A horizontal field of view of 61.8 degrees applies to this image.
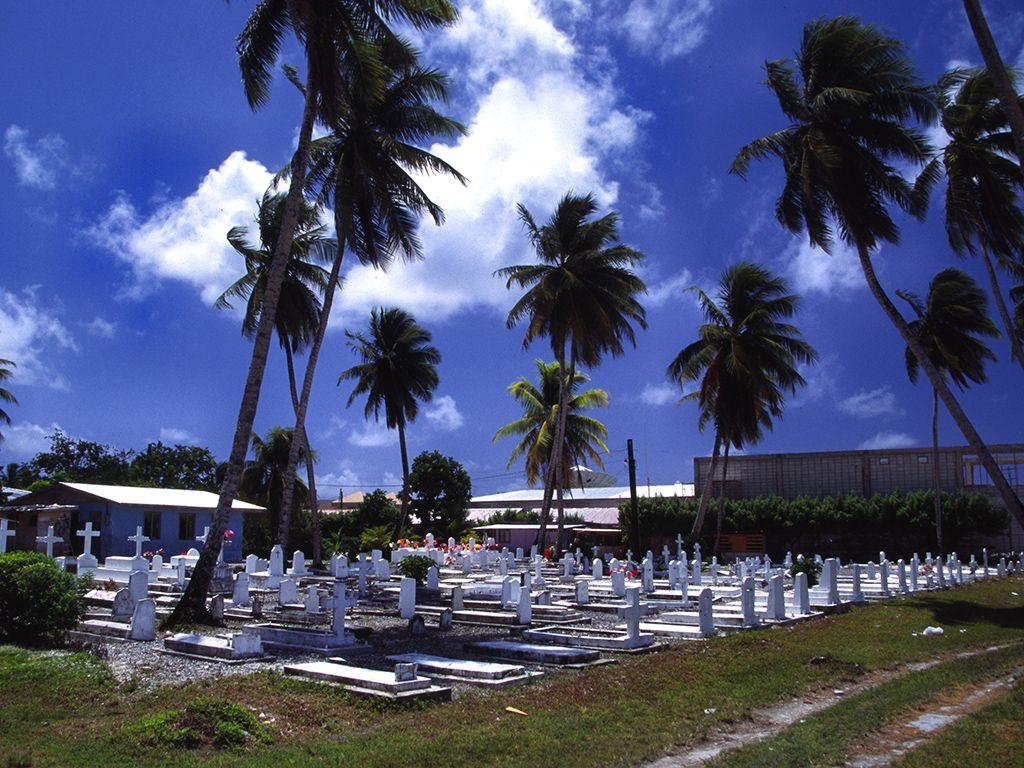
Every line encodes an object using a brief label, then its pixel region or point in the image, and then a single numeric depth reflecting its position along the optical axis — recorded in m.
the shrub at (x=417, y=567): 21.88
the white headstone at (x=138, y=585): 13.49
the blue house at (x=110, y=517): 30.55
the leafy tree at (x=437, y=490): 47.28
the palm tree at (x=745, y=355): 36.00
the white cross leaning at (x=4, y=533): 19.71
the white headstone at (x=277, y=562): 23.39
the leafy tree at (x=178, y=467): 56.34
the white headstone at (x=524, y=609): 15.00
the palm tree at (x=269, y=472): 46.12
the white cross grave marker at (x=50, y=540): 20.84
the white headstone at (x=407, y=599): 15.52
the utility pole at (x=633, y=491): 33.72
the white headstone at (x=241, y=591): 17.05
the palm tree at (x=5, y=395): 41.00
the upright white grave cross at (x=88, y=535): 21.92
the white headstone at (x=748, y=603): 15.34
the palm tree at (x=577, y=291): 35.00
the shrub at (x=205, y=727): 6.84
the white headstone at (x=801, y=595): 17.19
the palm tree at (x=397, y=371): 42.19
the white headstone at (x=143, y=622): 12.19
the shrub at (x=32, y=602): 11.71
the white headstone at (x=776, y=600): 16.45
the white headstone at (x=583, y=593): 19.19
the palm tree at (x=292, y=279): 30.44
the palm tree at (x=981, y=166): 23.11
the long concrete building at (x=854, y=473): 42.81
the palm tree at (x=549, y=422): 45.69
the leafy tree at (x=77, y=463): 55.38
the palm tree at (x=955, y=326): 31.05
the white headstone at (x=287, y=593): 17.44
